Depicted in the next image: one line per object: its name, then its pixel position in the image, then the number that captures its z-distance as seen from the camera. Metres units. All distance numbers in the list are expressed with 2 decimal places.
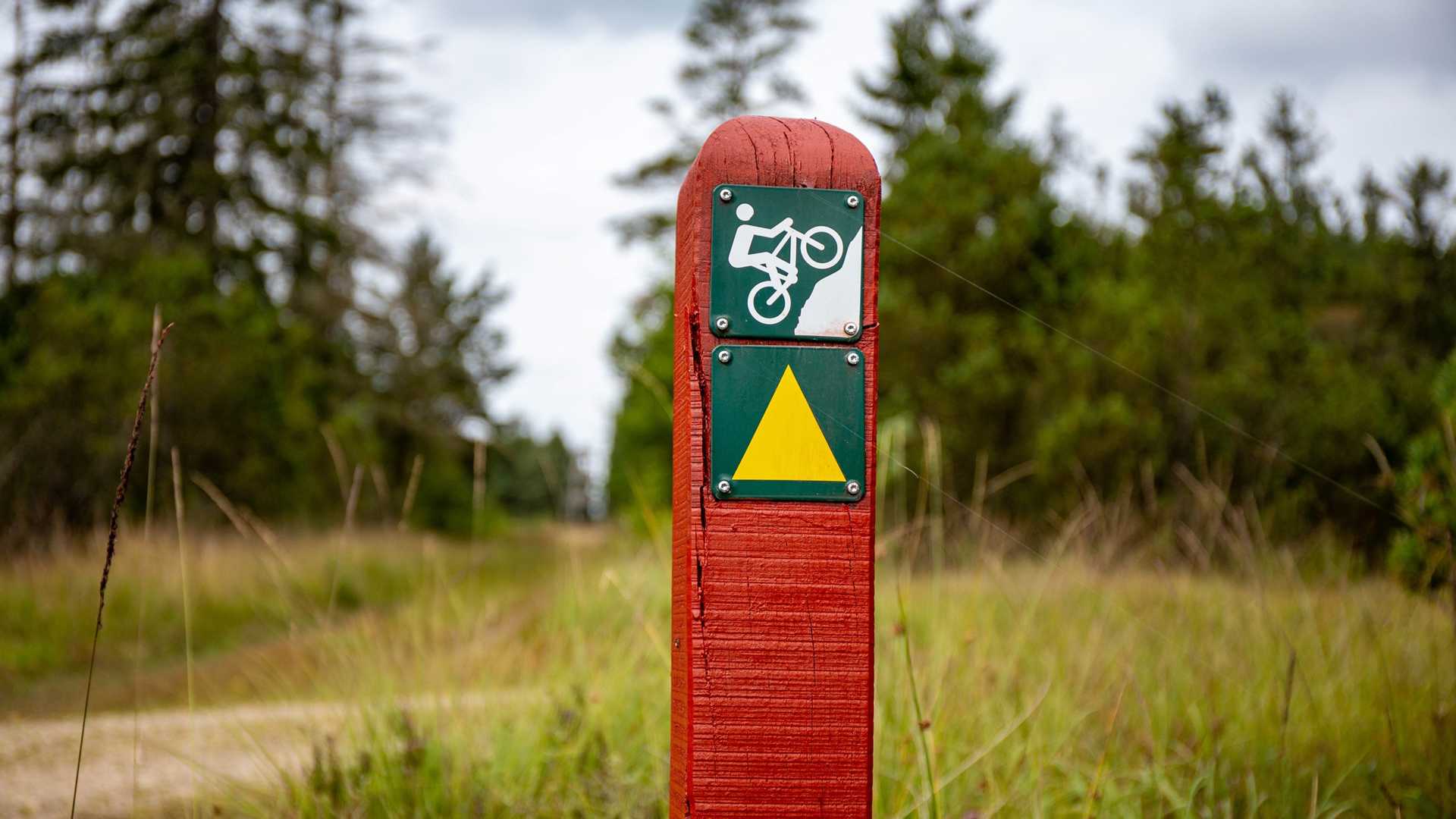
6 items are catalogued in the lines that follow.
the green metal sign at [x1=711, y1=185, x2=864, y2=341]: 1.45
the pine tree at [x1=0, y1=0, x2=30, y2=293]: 18.05
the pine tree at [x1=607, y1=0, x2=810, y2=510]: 23.89
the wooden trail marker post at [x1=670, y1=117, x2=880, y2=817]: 1.44
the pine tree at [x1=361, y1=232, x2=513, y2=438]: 24.03
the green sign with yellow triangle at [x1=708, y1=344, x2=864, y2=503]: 1.44
